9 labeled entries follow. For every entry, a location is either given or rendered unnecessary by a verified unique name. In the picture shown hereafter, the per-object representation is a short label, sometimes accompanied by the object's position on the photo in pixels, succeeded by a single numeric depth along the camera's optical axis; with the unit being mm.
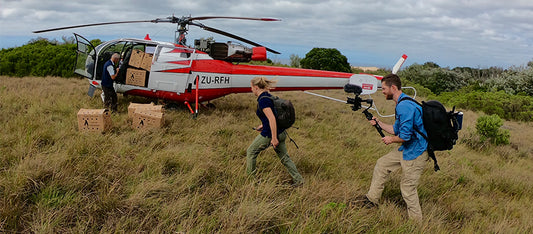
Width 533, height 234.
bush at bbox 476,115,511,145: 8625
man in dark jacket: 6762
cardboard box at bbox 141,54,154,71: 7371
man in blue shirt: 3303
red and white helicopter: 7445
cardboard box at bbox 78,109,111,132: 5285
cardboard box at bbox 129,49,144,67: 7352
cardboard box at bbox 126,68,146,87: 7438
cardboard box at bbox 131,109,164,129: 5931
